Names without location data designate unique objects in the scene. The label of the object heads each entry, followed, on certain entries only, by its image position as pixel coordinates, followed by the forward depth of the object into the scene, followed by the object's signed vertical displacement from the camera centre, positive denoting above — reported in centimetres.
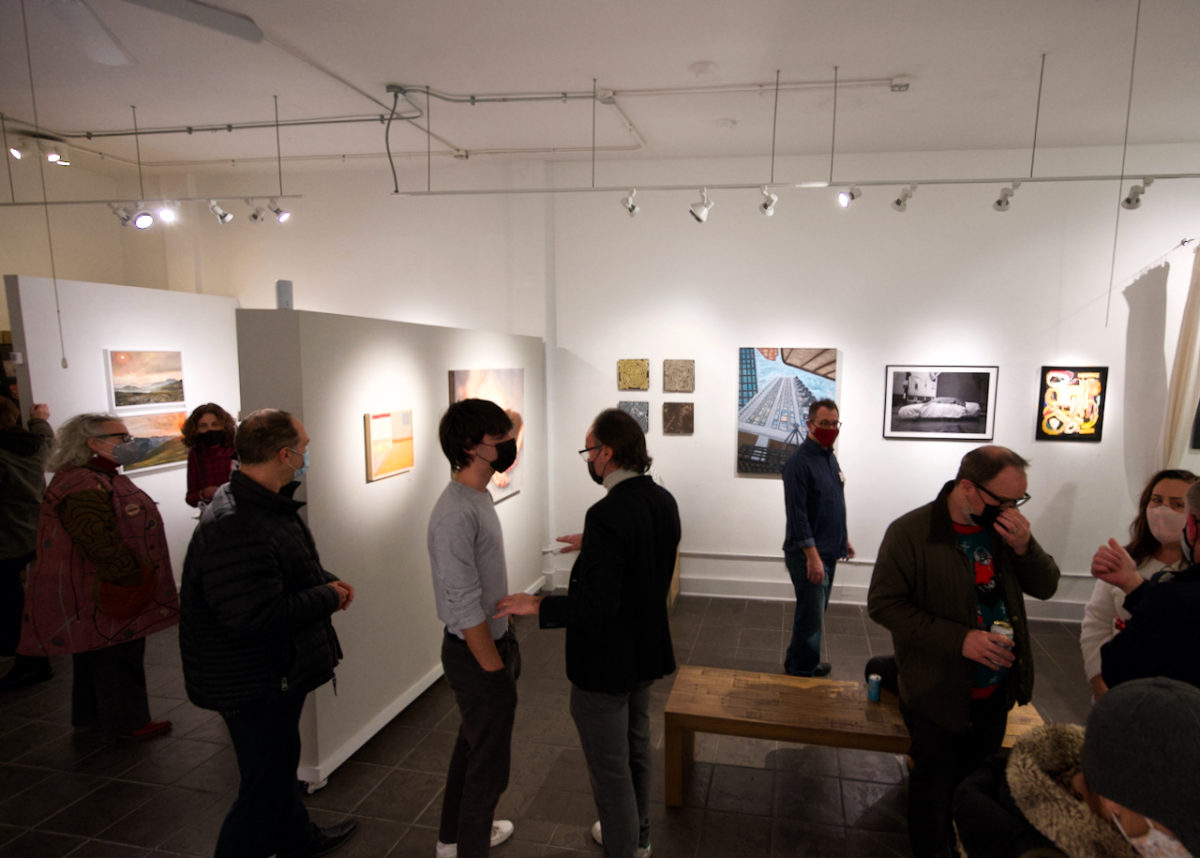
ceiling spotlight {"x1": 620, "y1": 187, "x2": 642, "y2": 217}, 468 +121
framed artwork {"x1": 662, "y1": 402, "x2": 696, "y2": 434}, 614 -44
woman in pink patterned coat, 329 -100
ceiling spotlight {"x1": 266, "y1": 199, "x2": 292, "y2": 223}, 519 +125
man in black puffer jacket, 217 -86
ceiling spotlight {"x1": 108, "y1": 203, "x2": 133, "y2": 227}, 487 +115
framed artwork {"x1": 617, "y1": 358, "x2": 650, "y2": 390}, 616 -2
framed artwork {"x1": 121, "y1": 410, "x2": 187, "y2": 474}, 569 -63
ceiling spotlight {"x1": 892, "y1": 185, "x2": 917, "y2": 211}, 444 +120
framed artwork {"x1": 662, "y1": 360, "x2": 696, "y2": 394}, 609 -4
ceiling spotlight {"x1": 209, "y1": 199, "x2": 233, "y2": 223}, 505 +122
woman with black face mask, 420 -52
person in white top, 259 -75
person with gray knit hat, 102 -63
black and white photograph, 564 -26
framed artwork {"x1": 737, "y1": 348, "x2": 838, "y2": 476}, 588 -22
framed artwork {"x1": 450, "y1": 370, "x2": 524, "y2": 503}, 471 -18
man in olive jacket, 238 -88
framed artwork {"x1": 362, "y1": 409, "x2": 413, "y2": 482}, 365 -43
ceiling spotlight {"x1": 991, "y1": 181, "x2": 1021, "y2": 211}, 435 +117
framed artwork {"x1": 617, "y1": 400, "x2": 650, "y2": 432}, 620 -35
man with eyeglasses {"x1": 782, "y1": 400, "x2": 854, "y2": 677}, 406 -98
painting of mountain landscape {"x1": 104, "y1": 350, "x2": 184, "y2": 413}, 554 -9
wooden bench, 297 -163
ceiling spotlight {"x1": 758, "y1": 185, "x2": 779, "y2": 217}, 454 +120
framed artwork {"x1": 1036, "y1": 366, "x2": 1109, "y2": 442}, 546 -24
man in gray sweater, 229 -82
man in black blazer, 219 -82
